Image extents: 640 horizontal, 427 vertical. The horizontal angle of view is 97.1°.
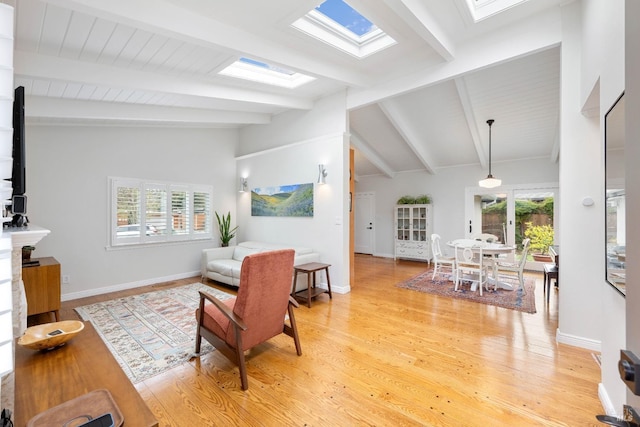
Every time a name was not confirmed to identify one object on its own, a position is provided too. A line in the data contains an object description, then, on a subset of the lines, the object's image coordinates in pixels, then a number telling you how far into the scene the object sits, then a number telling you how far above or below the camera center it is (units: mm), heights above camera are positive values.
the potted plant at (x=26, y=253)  3303 -466
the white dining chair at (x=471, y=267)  4684 -897
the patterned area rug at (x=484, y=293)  4079 -1291
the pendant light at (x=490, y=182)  5203 +601
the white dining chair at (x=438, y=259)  5192 -845
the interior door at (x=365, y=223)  8781 -280
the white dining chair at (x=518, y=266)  4551 -884
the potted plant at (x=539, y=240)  6340 -579
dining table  4734 -593
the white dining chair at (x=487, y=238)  5560 -474
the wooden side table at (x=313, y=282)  4078 -1043
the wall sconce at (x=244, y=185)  6227 +638
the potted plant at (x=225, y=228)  6141 -309
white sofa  4629 -833
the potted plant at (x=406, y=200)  7730 +387
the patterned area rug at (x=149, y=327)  2539 -1305
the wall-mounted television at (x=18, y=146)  1618 +393
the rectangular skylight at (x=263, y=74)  3775 +2020
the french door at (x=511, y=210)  6273 +95
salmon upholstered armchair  2189 -820
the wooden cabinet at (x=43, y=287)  3184 -846
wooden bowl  1588 -715
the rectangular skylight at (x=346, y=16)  2855 +2126
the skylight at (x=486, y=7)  2842 +2129
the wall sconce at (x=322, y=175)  4754 +658
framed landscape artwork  5082 +266
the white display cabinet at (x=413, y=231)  7445 -462
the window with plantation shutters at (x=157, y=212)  4770 +38
